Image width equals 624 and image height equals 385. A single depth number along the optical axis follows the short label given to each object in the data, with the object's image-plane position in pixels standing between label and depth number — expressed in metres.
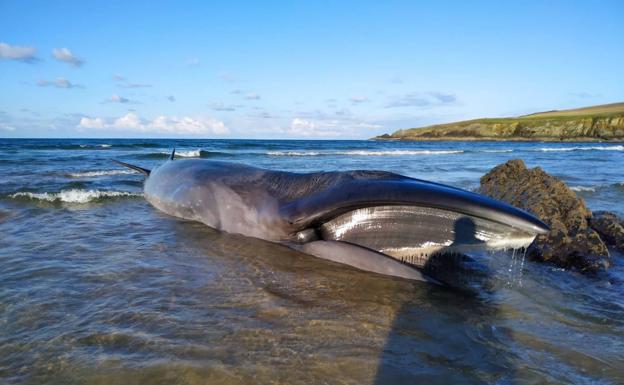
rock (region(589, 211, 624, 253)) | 5.12
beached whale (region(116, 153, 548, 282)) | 3.25
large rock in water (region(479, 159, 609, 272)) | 4.46
